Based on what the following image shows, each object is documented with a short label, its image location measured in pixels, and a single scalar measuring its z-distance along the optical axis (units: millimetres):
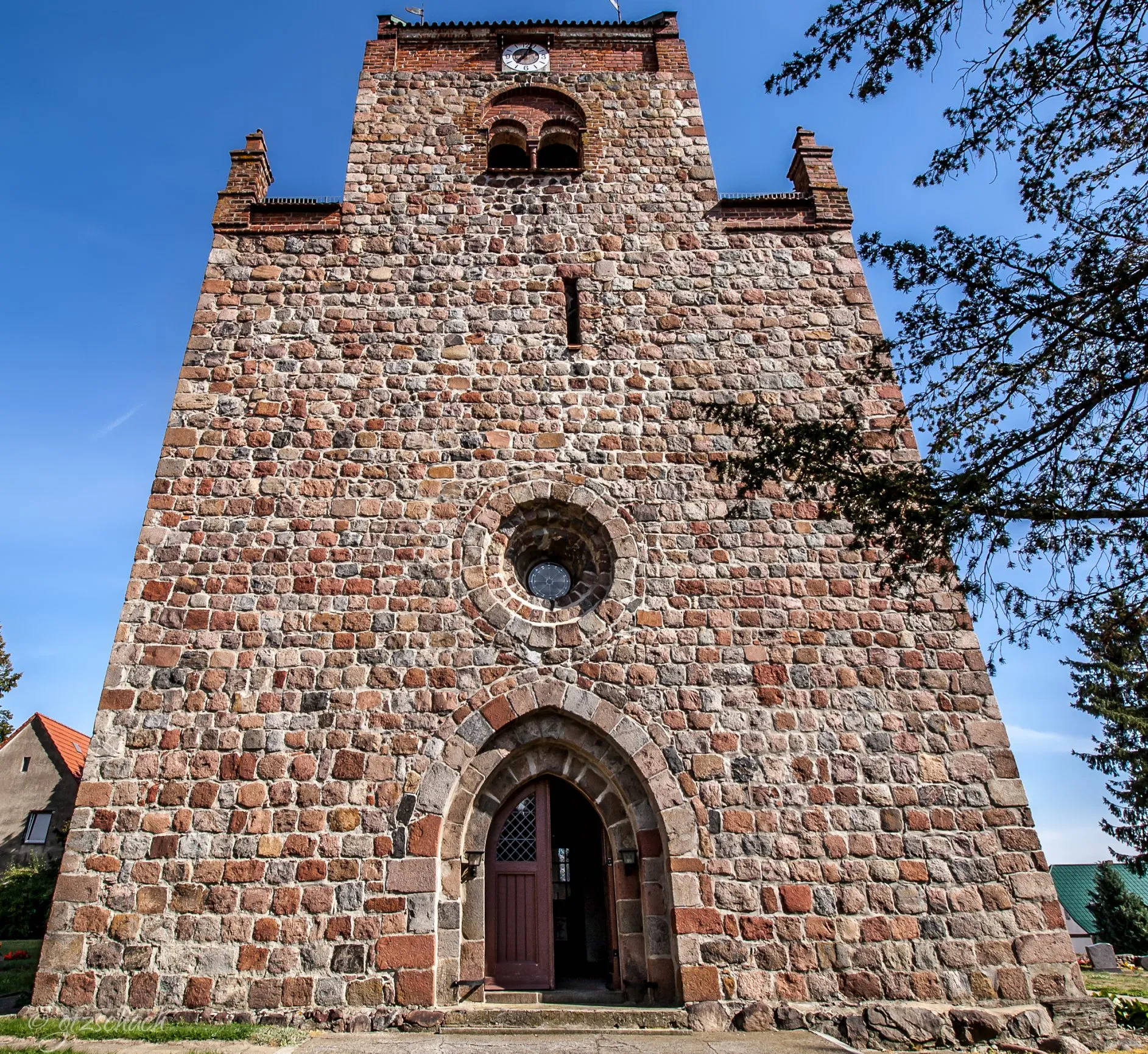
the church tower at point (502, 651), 5750
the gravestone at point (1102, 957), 12219
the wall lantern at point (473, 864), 6223
